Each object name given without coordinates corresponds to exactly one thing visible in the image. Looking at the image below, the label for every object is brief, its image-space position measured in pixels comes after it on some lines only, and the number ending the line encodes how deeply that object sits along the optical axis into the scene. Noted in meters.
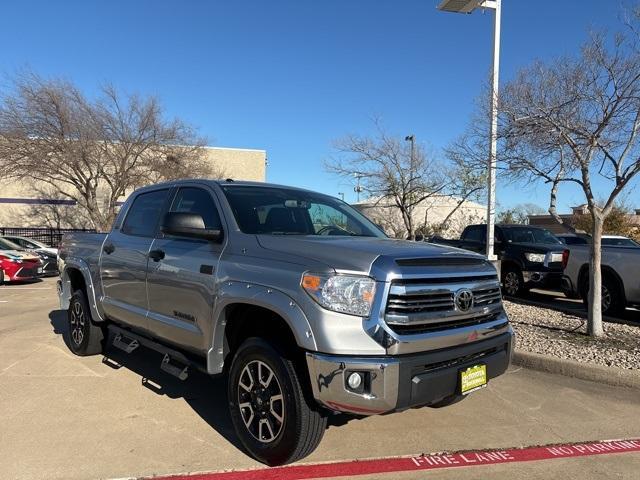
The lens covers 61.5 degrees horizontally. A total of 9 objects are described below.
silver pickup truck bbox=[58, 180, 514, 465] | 3.21
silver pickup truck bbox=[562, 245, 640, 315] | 8.66
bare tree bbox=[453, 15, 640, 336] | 6.83
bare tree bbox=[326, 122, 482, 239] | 19.98
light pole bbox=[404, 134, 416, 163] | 20.20
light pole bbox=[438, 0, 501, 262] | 10.27
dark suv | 11.61
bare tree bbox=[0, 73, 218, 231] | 20.32
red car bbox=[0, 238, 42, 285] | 14.79
